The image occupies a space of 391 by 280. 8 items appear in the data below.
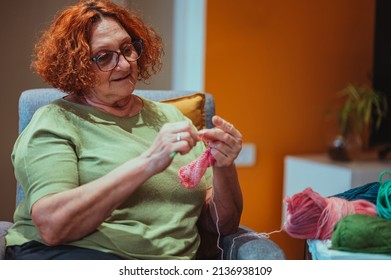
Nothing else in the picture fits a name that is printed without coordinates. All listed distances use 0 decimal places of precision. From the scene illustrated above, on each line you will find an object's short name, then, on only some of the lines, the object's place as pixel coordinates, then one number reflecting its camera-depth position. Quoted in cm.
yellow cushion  264
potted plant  343
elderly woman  229
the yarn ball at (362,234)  229
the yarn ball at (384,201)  233
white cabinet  306
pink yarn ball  235
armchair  244
